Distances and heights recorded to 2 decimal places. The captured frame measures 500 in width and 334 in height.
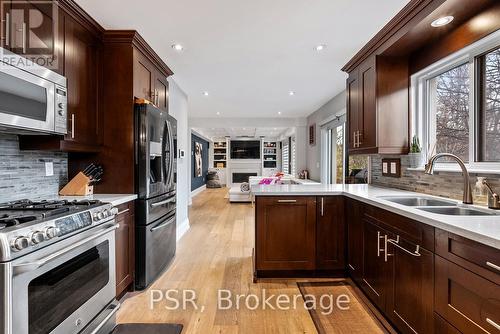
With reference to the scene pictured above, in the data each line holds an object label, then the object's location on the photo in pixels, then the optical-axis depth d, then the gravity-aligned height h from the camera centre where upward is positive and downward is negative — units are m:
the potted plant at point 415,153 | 2.58 +0.13
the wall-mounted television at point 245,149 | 12.86 +0.84
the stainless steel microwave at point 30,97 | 1.57 +0.44
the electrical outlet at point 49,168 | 2.32 -0.01
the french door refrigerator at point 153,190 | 2.55 -0.23
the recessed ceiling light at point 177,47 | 2.85 +1.25
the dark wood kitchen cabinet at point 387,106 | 2.67 +0.59
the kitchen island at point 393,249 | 1.21 -0.54
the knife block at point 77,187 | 2.36 -0.17
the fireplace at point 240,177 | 12.84 -0.45
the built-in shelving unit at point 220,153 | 13.65 +0.70
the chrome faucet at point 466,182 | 1.87 -0.11
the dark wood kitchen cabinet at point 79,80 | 2.07 +0.73
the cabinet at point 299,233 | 2.75 -0.66
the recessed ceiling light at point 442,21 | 2.00 +1.07
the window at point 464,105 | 1.97 +0.52
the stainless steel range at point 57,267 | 1.19 -0.51
